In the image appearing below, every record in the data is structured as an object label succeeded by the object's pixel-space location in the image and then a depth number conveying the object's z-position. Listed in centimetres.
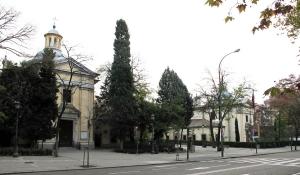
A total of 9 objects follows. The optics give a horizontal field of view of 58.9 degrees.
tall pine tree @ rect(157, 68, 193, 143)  3675
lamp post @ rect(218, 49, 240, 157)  3154
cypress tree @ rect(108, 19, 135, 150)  2928
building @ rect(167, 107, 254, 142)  6004
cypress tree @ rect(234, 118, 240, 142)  5212
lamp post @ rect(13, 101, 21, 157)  2101
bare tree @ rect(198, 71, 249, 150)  3346
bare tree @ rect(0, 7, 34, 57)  1403
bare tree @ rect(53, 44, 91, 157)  2528
